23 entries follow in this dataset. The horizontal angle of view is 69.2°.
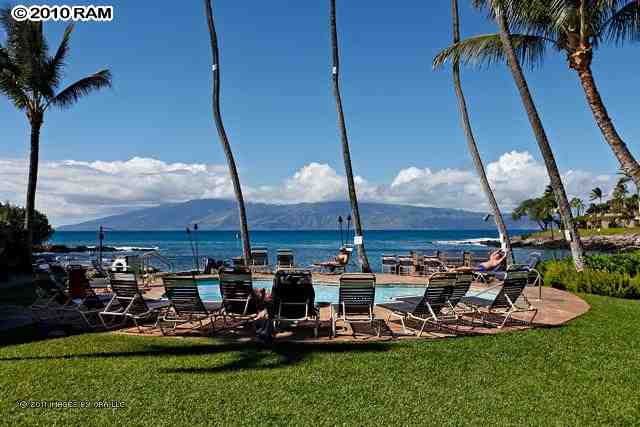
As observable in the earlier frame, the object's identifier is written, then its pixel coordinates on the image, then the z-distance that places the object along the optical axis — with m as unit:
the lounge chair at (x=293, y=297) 6.72
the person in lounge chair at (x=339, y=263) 16.11
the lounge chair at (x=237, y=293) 6.76
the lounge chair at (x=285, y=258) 16.53
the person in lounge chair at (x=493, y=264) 12.48
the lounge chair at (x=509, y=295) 7.02
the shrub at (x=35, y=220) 21.23
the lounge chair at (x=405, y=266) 16.03
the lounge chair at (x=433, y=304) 6.57
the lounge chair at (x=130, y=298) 6.74
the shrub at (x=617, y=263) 11.20
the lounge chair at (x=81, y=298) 7.61
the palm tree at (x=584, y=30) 11.15
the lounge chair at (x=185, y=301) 6.48
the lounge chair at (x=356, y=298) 6.54
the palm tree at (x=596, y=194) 83.25
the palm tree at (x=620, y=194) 66.75
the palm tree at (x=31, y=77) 14.51
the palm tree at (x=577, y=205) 79.16
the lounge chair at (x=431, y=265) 14.86
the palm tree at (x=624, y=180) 62.55
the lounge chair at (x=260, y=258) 16.94
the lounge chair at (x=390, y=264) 16.34
